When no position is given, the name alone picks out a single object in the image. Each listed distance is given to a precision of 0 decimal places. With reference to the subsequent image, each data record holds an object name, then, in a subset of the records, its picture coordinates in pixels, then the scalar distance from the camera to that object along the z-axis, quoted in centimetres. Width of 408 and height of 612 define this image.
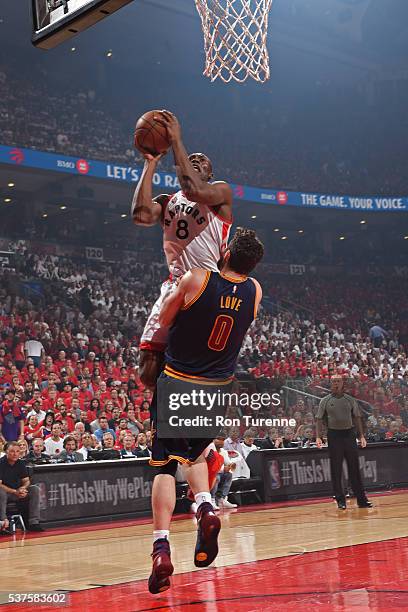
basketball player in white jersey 474
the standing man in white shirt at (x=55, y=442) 1099
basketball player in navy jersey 446
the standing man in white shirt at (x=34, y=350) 1586
